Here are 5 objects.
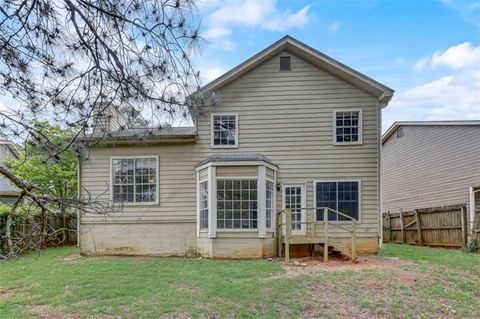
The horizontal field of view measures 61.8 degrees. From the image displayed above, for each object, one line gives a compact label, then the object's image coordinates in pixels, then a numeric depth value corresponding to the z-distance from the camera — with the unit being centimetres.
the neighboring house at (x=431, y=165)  1445
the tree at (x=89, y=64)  351
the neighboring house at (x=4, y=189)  1750
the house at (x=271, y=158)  1149
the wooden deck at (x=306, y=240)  1042
